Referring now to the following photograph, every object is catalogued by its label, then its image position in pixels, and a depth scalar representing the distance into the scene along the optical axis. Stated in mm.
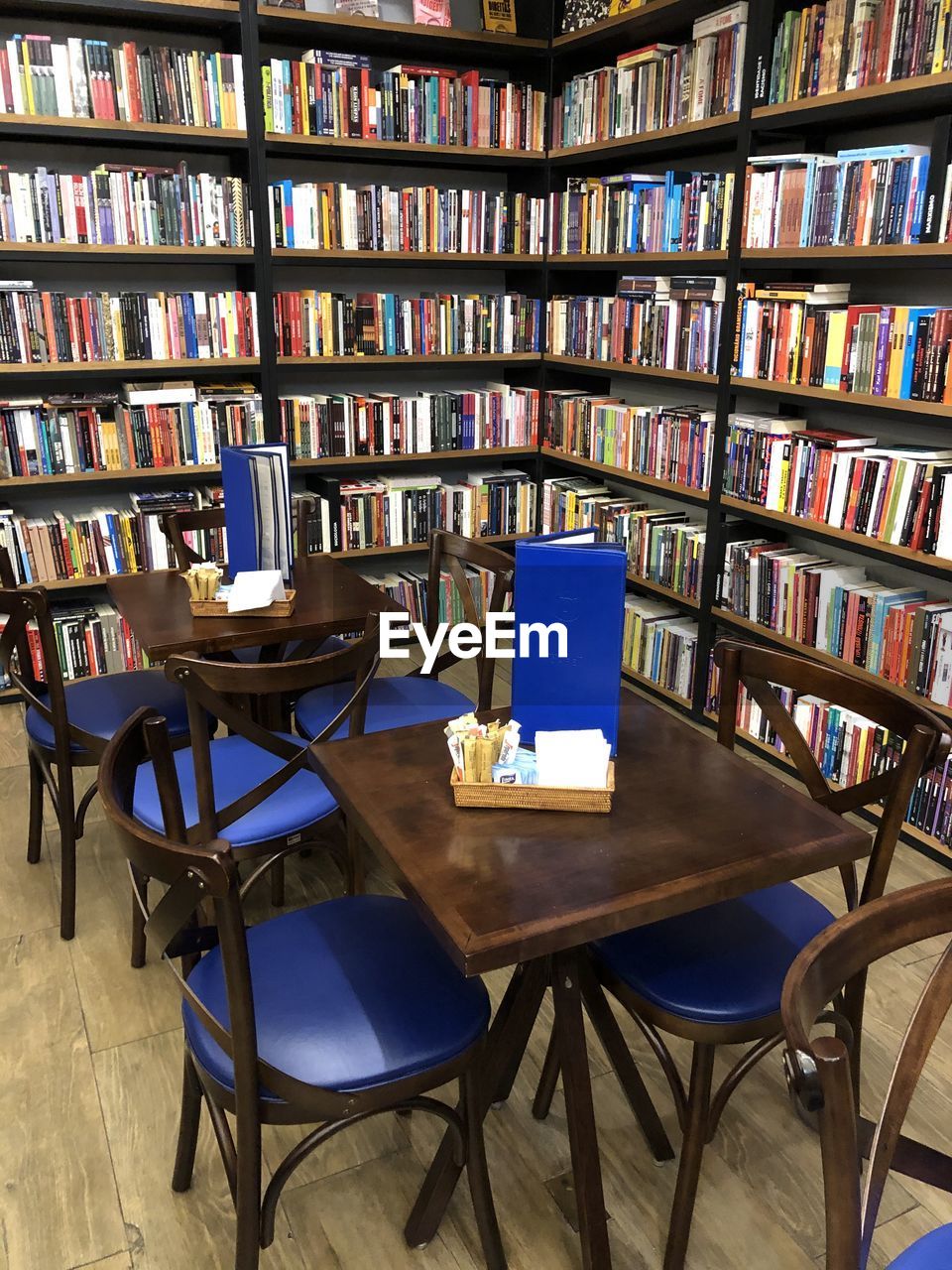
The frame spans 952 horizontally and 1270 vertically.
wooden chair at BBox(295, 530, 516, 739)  2492
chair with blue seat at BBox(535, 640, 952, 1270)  1438
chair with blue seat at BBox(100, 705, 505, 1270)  1222
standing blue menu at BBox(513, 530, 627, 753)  1479
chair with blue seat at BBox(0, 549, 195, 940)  2186
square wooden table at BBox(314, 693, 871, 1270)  1224
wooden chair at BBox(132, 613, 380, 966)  1766
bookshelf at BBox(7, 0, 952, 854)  2820
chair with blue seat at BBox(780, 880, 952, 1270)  891
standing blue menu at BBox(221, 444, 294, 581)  2443
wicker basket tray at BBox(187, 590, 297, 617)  2375
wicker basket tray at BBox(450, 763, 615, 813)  1451
